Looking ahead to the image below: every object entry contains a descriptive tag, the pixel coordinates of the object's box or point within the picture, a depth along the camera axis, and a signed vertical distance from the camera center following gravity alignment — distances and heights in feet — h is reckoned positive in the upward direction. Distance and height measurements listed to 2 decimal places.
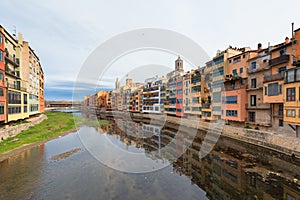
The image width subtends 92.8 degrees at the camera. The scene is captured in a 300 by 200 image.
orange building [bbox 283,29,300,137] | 61.31 +4.01
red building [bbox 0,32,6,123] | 73.10 +6.98
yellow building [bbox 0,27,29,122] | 84.53 +12.92
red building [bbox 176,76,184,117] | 158.40 +3.56
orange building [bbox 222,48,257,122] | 94.94 +8.16
